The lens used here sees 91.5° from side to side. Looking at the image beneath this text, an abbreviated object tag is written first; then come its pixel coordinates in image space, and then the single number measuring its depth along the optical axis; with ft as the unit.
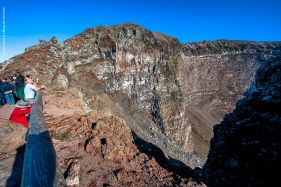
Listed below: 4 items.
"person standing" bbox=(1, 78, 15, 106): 26.51
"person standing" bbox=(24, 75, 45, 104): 21.69
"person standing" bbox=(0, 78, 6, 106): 26.65
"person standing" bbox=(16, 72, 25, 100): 25.72
